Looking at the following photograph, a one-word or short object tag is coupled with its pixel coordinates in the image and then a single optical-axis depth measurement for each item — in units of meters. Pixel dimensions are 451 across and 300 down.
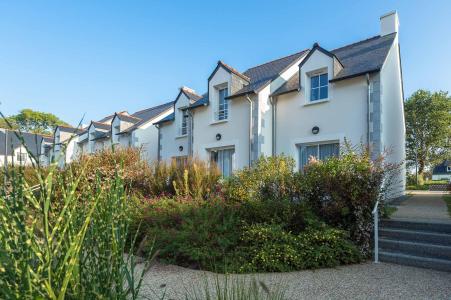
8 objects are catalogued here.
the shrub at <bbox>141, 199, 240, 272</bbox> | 4.91
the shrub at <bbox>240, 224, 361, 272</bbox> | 4.68
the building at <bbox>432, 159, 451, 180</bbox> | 53.49
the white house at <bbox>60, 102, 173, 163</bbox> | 18.56
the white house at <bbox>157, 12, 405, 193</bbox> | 9.82
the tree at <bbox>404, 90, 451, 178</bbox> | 27.77
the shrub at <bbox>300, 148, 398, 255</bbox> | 5.38
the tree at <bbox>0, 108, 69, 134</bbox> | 48.72
